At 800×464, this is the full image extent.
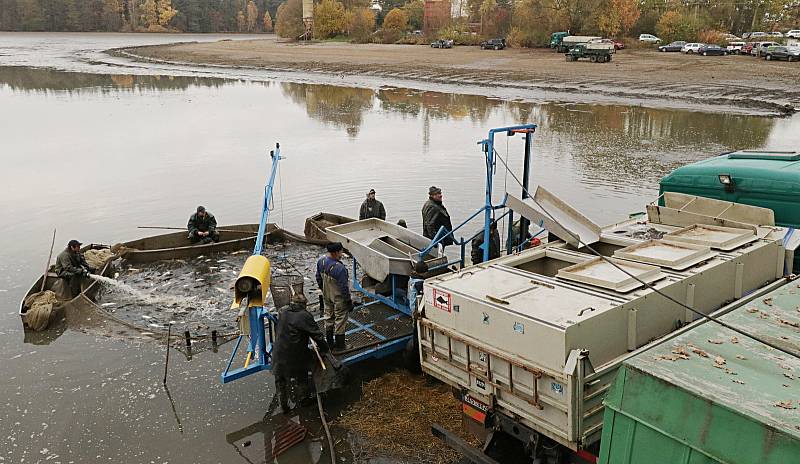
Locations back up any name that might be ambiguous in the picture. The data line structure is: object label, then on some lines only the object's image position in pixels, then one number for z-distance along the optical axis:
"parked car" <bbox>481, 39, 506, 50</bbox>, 62.62
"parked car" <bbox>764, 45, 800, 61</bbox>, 43.88
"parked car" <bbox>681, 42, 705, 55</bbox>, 51.88
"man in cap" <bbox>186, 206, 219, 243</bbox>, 13.43
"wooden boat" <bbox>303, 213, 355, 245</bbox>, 13.81
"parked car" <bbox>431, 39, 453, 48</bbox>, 66.38
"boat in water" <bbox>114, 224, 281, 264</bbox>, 12.85
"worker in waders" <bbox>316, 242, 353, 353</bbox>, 8.12
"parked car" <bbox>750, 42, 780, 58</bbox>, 46.41
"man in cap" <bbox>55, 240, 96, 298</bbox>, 11.19
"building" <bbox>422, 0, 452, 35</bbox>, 77.69
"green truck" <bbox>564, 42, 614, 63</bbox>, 48.41
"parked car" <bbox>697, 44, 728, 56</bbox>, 50.44
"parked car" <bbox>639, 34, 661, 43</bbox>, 59.28
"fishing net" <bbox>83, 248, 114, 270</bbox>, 12.17
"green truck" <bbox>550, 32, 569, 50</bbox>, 57.82
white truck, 5.16
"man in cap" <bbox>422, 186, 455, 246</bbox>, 11.02
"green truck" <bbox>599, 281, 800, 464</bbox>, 3.59
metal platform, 8.11
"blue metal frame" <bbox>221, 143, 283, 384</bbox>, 7.56
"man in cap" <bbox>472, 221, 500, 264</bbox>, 9.90
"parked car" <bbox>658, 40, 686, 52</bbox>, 53.94
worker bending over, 7.19
